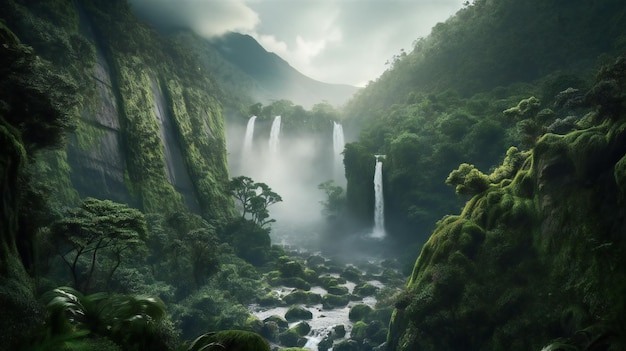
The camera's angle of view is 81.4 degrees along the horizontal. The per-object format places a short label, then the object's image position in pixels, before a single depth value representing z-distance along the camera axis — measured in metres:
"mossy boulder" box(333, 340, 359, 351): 23.03
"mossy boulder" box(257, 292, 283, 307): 30.84
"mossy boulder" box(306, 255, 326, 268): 44.99
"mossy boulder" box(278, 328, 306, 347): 24.39
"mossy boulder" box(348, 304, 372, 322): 27.89
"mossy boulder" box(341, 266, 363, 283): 39.66
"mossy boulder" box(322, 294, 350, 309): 31.52
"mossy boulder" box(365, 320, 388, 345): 23.83
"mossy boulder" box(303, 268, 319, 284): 38.17
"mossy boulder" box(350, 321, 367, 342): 24.50
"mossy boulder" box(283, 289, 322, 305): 32.00
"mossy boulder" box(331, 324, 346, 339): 25.22
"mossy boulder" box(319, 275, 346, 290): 36.12
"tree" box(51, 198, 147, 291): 15.44
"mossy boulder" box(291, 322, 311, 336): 25.39
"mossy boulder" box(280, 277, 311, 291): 35.84
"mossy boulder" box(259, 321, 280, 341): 24.78
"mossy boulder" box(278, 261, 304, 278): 38.19
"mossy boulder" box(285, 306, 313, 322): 28.55
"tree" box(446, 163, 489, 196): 20.20
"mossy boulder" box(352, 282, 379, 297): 34.53
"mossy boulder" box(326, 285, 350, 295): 34.36
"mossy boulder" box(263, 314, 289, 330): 26.55
